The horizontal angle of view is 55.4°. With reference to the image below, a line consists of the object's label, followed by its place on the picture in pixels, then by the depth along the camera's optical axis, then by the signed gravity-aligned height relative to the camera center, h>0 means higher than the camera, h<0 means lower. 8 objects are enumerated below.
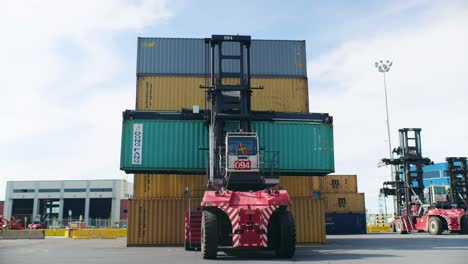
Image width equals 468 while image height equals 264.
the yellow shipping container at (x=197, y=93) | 21.89 +5.66
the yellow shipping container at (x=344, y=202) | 42.94 +0.55
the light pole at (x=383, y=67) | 49.99 +15.63
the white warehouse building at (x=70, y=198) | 72.31 +1.77
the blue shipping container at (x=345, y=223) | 41.47 -1.38
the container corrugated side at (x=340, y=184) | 44.07 +2.39
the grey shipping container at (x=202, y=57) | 22.39 +7.64
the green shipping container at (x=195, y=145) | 19.14 +2.77
